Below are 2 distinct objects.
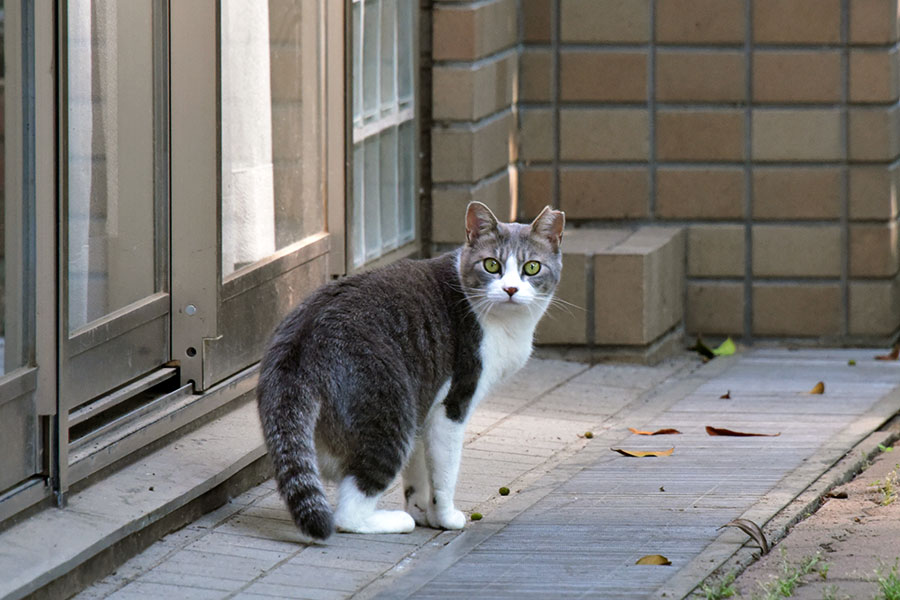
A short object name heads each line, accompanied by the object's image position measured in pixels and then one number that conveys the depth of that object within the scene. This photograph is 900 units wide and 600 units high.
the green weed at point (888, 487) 9.63
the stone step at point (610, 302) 14.17
